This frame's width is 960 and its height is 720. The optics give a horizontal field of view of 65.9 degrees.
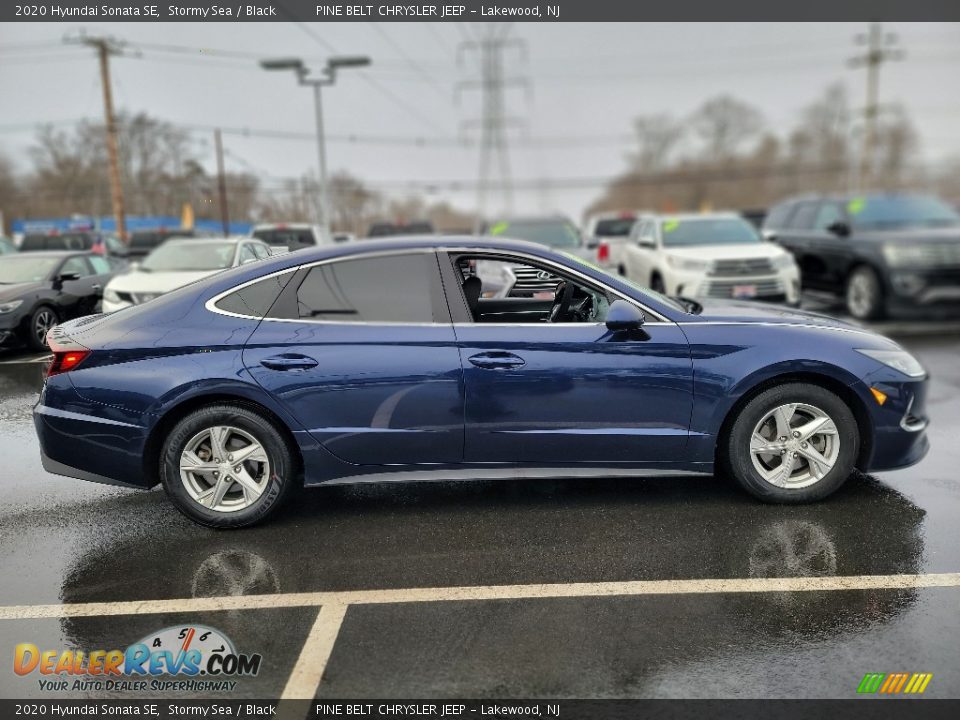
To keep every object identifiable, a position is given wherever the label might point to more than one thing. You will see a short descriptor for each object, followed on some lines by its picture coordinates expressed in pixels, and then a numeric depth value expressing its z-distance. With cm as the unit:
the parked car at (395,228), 2167
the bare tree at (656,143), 7994
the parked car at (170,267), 818
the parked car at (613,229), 1861
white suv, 1087
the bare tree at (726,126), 8638
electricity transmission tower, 4312
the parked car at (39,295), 593
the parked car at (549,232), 1428
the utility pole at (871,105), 5188
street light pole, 2111
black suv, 1023
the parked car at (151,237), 2692
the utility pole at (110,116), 3053
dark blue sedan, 400
